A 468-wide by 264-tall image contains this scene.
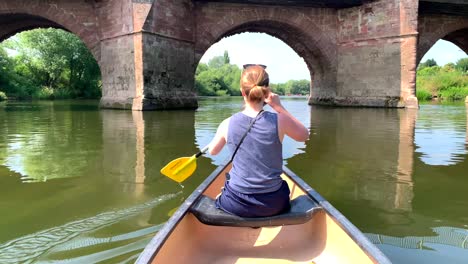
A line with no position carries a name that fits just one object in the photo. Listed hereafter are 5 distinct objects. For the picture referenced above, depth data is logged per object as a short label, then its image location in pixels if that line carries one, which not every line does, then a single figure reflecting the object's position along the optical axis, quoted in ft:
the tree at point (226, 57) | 281.74
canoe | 6.44
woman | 6.91
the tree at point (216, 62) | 294.05
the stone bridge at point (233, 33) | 45.01
